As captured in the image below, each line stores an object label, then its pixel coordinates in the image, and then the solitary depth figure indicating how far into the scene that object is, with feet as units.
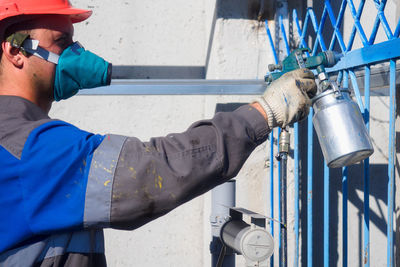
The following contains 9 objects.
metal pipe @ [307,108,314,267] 13.93
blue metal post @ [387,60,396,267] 12.89
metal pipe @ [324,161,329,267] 13.66
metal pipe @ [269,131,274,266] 14.91
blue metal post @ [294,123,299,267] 14.39
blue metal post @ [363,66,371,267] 13.12
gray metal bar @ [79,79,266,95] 14.75
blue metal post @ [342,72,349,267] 13.40
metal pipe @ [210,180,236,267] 13.79
